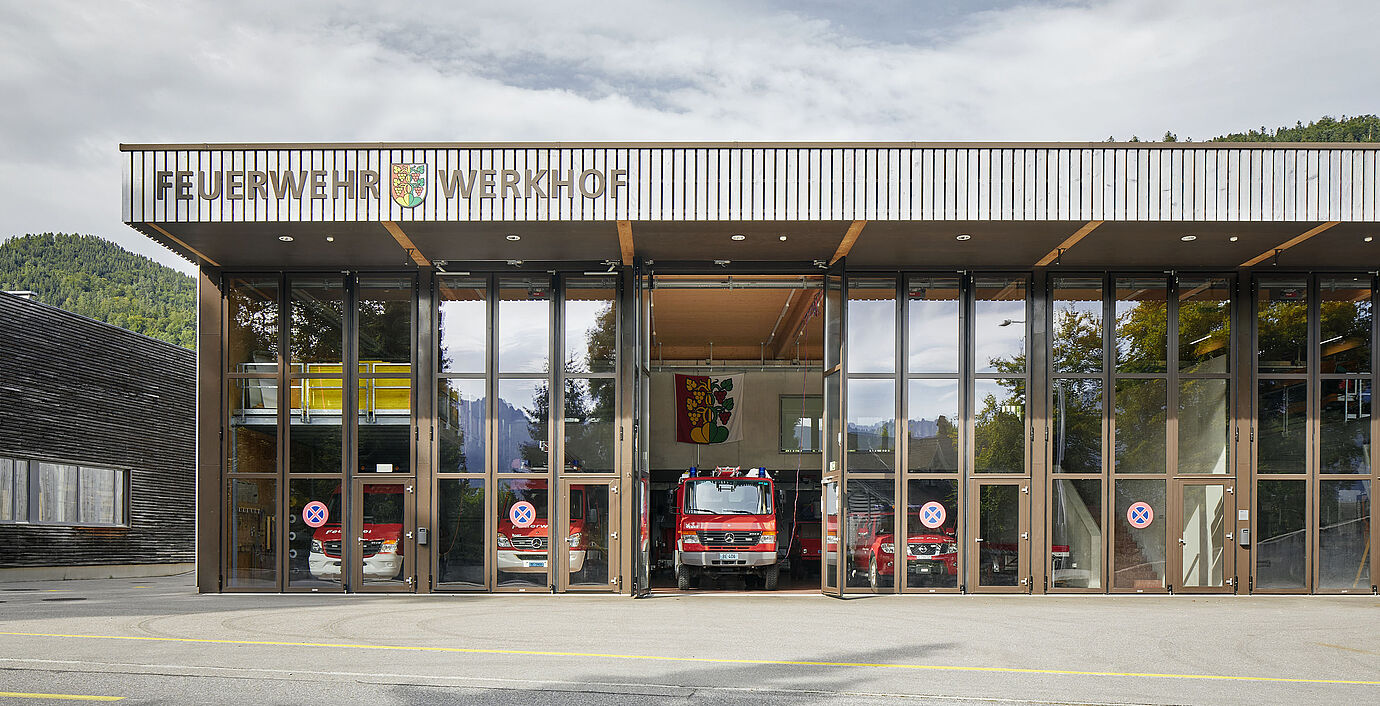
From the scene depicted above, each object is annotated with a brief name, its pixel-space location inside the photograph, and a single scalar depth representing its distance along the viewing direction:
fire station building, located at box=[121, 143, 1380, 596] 17.58
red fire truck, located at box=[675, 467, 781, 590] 19.73
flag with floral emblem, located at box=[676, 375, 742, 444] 27.52
